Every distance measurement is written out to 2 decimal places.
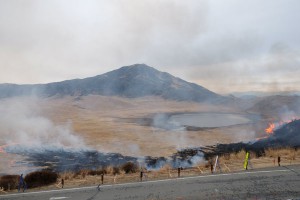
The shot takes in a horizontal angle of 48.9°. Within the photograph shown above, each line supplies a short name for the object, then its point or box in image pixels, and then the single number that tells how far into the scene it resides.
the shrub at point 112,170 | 20.59
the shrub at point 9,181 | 17.61
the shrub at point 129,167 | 21.31
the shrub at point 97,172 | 20.77
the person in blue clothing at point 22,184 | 16.26
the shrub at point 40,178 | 18.50
